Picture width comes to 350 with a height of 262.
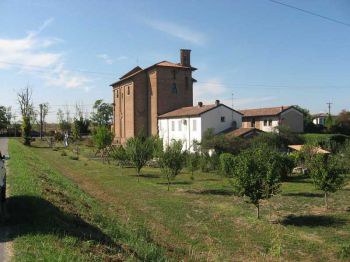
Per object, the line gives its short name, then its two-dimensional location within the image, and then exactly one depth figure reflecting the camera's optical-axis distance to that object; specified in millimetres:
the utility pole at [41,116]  80738
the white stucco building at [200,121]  44750
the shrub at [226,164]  28200
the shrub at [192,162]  29895
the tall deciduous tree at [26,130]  60038
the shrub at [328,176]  18953
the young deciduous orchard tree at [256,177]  17062
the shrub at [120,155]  35219
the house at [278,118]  54906
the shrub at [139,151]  29794
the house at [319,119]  87938
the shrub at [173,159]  25734
